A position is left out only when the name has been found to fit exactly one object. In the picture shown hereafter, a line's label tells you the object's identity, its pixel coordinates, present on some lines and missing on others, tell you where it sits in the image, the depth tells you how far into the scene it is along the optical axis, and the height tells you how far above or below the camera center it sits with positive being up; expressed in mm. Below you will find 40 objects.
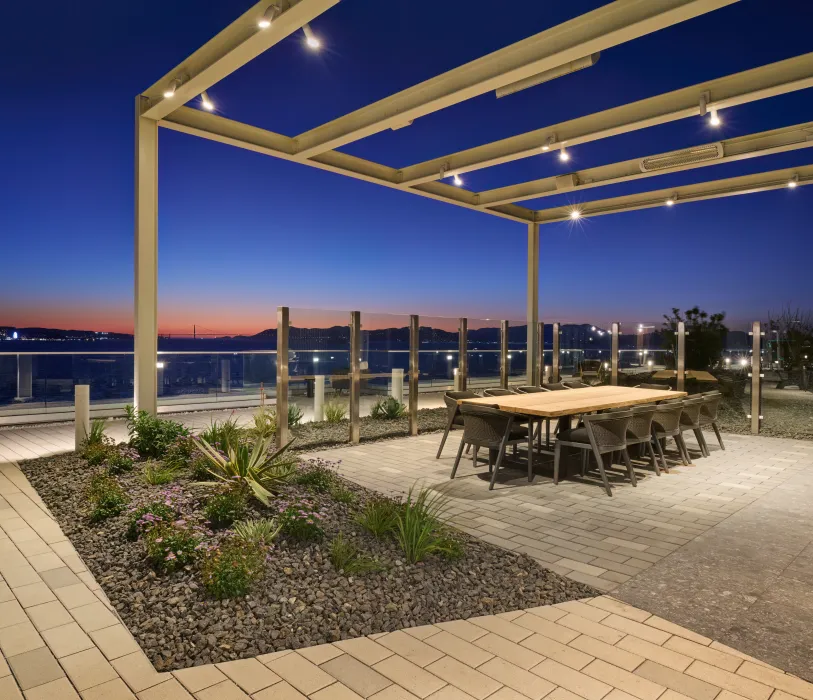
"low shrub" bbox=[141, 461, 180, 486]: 4520 -1073
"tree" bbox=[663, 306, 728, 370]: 10172 -32
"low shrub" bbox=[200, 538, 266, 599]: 2752 -1143
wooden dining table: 5629 -679
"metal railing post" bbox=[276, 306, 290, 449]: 6812 -394
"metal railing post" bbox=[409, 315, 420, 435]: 8453 -433
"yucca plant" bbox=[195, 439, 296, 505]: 4125 -936
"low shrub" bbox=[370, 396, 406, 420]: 9180 -1086
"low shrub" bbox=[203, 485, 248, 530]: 3621 -1073
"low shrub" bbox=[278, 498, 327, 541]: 3475 -1119
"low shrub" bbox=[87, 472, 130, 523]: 3809 -1092
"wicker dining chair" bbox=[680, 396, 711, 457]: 6625 -862
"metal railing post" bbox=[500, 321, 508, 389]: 9934 -250
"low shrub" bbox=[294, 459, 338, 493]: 4586 -1135
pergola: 4477 +2469
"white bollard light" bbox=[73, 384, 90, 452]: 6004 -713
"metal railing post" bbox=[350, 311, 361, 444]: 7664 -518
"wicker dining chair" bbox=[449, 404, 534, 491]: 5541 -878
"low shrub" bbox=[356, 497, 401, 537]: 3637 -1158
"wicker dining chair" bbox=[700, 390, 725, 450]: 7102 -856
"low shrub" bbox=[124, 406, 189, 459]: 5504 -907
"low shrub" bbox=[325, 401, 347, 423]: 8055 -979
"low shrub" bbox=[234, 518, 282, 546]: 3281 -1116
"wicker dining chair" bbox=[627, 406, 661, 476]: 5777 -877
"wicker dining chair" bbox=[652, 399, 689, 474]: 6164 -887
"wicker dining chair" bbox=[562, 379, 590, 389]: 9000 -665
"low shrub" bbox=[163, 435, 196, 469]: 5082 -1031
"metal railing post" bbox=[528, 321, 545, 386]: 10891 -71
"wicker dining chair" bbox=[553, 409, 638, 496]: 5285 -921
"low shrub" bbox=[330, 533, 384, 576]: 3113 -1232
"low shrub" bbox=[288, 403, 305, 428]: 7282 -944
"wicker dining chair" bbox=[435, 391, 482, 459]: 6699 -764
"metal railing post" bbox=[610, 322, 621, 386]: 10812 -144
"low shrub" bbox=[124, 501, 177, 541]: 3383 -1061
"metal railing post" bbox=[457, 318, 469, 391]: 9125 -180
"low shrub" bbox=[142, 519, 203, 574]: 2988 -1104
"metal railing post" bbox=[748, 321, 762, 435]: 8992 -549
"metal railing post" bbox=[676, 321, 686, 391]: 9927 -369
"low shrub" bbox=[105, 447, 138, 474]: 4938 -1045
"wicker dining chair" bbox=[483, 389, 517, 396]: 7466 -664
